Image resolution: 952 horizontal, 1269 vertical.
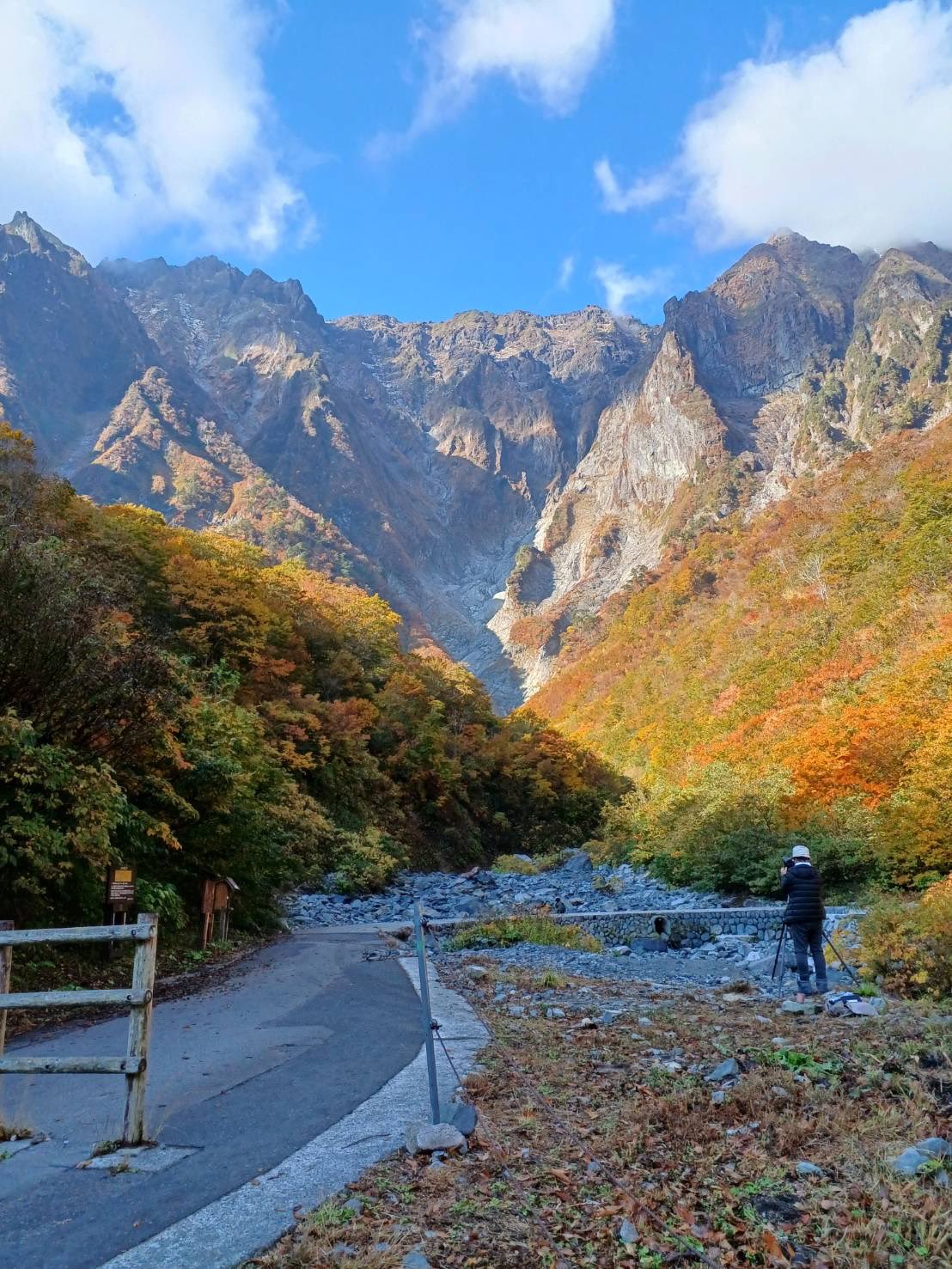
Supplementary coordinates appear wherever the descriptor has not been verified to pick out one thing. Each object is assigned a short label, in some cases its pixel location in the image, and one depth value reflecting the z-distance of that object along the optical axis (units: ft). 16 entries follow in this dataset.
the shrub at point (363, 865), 78.28
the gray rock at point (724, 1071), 17.15
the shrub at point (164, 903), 32.99
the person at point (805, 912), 30.35
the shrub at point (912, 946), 25.79
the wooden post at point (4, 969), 14.61
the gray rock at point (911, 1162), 12.00
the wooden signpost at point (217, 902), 39.70
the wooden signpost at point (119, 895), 30.12
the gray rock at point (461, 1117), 14.44
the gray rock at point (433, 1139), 13.65
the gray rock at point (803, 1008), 24.18
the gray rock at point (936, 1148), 12.35
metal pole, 14.53
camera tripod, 31.76
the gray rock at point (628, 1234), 10.71
